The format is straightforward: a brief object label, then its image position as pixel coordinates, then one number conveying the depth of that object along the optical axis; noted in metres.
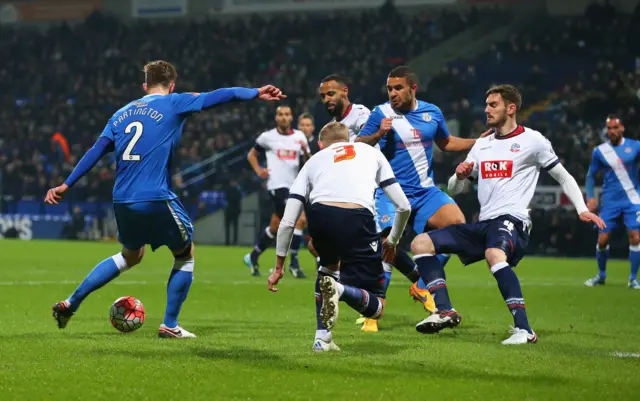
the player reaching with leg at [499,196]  16.52
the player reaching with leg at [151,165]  15.90
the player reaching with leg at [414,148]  19.19
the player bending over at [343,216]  14.74
